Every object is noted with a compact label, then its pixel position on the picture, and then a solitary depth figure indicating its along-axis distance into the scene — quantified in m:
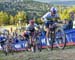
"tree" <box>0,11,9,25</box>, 19.29
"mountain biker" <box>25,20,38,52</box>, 11.61
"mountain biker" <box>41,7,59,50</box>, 10.44
